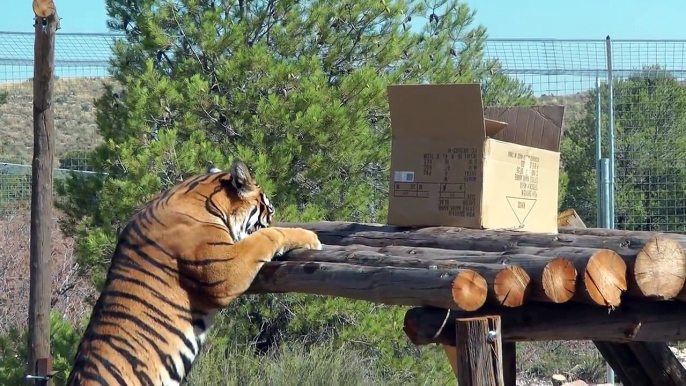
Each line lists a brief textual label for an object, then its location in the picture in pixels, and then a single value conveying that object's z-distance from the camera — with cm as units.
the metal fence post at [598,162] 1494
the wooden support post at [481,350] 703
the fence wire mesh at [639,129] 1589
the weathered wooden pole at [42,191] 1047
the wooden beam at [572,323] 774
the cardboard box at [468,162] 841
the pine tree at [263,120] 1439
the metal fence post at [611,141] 1487
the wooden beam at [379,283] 694
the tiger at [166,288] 906
